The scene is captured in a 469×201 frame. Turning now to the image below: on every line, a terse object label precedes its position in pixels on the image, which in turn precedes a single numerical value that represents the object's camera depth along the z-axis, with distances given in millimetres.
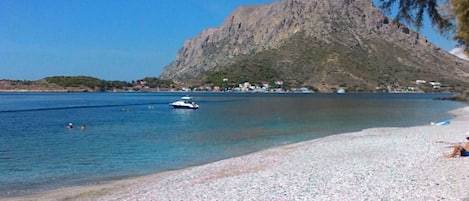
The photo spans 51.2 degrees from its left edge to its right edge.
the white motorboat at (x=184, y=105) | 103562
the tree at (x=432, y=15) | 10992
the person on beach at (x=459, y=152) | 19625
